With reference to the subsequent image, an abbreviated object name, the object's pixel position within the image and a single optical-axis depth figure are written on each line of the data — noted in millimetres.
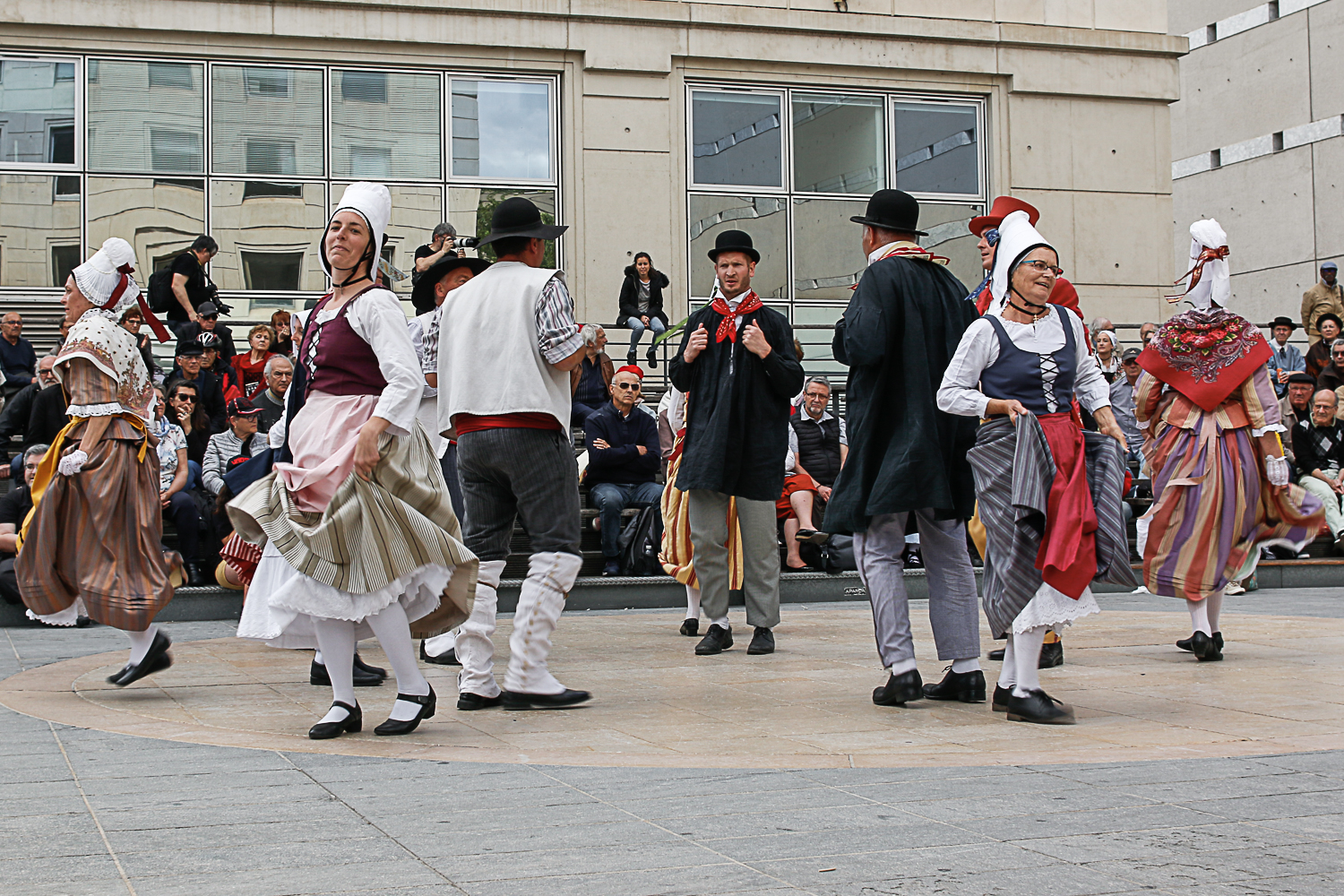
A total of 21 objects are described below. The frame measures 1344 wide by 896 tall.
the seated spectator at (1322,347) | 17391
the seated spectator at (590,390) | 14547
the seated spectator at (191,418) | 12773
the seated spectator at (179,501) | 11539
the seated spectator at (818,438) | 13289
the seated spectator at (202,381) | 13344
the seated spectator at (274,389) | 12078
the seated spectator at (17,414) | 11516
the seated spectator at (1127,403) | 14984
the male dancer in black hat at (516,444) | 5992
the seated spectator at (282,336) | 15203
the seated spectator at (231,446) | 11945
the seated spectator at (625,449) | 12633
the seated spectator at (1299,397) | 14547
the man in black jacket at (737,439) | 8078
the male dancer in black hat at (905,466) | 6160
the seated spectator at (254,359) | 14719
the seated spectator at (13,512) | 10495
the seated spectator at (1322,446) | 14117
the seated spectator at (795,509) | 12578
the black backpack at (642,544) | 12320
